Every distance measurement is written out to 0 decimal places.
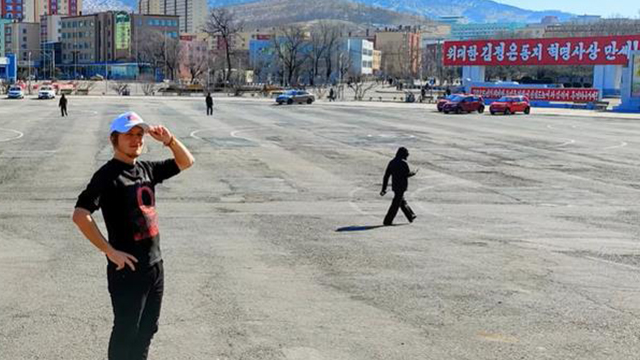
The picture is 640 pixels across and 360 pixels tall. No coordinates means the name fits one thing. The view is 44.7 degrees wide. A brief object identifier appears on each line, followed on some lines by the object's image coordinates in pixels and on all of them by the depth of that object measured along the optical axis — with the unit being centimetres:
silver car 7138
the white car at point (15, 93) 7869
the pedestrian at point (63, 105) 4644
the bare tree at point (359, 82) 9326
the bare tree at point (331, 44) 15700
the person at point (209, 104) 4819
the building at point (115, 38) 18788
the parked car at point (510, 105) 5802
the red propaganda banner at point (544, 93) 7306
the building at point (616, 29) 17890
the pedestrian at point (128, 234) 500
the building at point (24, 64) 19288
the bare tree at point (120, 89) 10002
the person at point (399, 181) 1380
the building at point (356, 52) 18575
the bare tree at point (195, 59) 14700
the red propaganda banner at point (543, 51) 7275
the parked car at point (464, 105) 5891
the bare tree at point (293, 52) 13325
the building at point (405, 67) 17800
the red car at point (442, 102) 6019
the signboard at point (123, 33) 18988
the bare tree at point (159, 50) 15212
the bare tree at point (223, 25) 12181
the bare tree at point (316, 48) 15750
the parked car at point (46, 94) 7719
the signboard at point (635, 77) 6345
